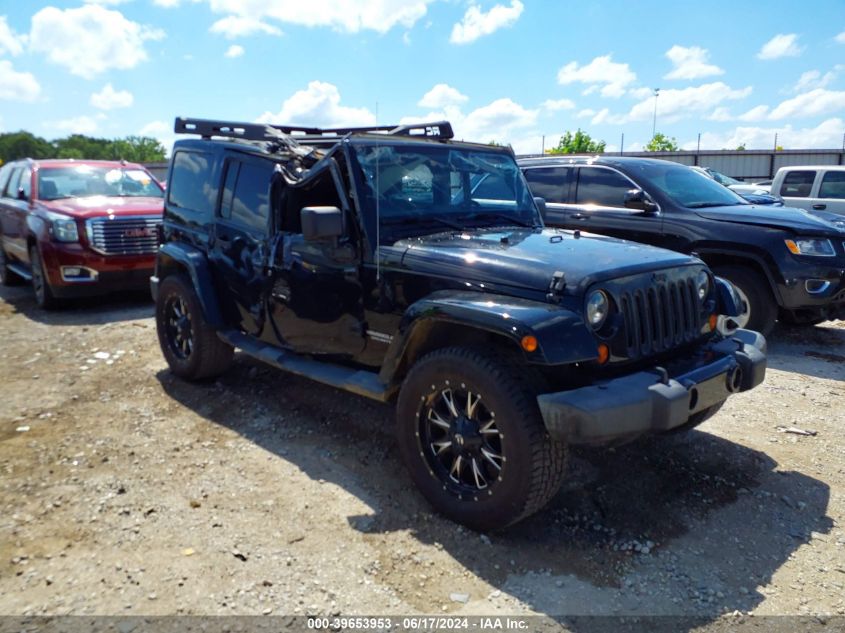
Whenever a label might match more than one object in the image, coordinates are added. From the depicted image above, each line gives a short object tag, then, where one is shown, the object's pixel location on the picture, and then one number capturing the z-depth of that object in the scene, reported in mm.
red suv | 8312
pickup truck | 11508
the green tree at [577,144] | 39188
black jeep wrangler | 3061
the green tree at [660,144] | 41250
